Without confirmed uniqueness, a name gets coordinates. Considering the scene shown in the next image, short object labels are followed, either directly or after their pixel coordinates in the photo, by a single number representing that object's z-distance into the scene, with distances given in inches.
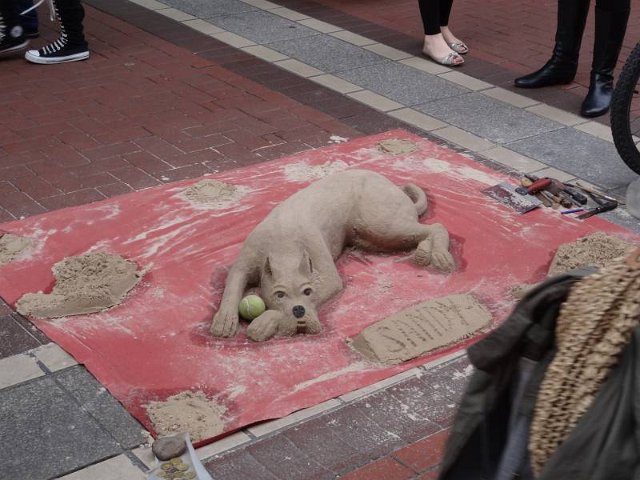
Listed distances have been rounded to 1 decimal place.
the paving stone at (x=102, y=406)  142.8
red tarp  155.9
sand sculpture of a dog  168.1
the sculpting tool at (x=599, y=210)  214.4
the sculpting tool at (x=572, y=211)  215.2
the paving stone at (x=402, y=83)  283.7
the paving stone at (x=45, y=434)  136.3
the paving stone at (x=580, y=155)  236.7
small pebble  136.1
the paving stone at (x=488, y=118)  259.6
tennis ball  170.2
